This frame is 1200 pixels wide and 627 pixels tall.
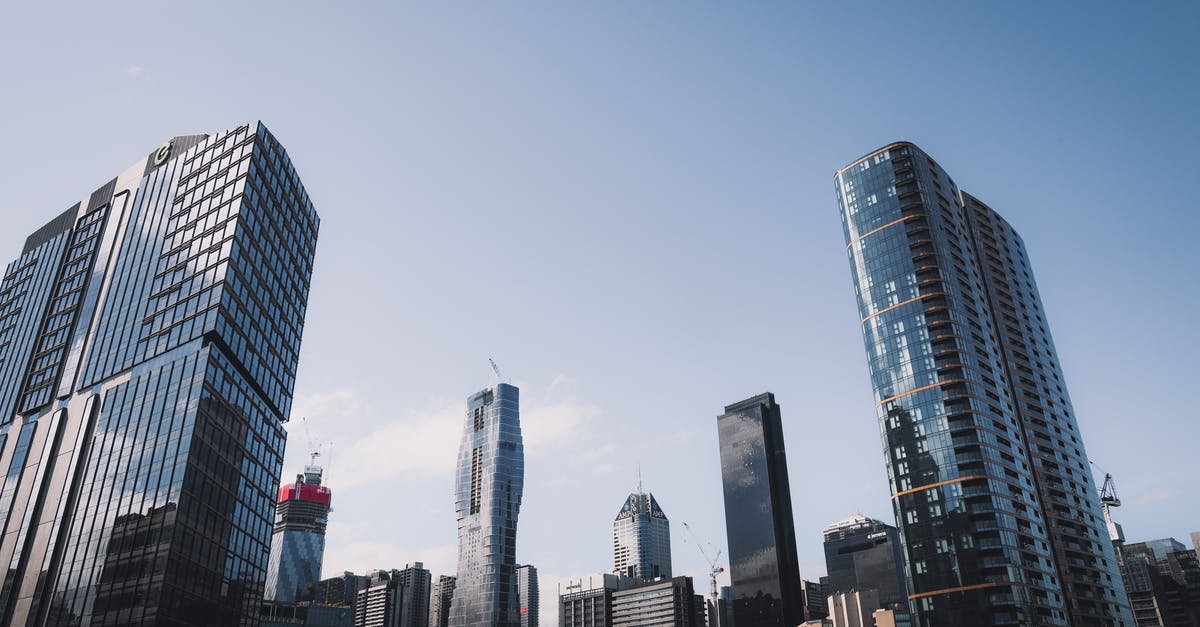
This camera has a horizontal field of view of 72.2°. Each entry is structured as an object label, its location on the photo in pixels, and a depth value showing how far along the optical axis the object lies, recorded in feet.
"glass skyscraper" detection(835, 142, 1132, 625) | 523.29
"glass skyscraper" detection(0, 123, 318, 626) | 333.42
